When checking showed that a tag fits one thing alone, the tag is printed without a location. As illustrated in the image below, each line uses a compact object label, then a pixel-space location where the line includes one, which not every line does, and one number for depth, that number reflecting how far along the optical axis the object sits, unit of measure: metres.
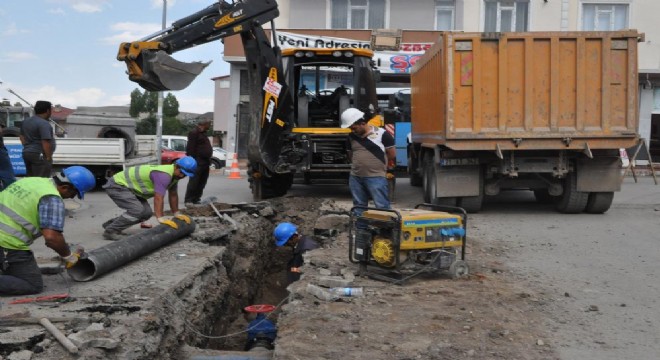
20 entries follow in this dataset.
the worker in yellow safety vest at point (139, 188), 8.37
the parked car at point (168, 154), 24.08
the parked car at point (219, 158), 27.99
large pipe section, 5.74
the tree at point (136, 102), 56.41
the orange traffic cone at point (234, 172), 20.33
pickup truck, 14.80
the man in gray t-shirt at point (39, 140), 9.18
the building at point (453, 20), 23.19
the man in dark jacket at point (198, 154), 11.71
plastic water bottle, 5.42
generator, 5.72
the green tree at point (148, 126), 44.53
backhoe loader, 10.30
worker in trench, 7.45
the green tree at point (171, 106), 60.35
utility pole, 17.36
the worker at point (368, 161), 7.69
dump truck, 10.34
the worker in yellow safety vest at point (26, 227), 5.12
